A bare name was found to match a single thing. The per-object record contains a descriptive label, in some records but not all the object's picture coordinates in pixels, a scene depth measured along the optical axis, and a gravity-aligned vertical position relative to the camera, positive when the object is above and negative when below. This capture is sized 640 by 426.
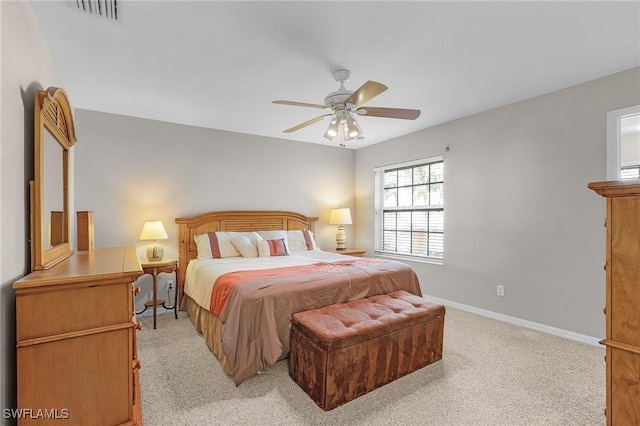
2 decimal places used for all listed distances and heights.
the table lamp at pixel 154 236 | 3.53 -0.29
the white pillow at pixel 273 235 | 4.26 -0.34
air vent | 1.75 +1.19
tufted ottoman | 1.94 -0.93
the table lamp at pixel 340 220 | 5.04 -0.15
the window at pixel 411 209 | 4.34 +0.03
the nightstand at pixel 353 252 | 4.87 -0.65
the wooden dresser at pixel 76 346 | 1.19 -0.56
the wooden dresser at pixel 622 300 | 1.15 -0.34
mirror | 1.49 +0.18
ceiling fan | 2.35 +0.82
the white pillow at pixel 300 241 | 4.50 -0.45
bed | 2.24 -0.61
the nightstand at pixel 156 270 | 3.34 -0.66
